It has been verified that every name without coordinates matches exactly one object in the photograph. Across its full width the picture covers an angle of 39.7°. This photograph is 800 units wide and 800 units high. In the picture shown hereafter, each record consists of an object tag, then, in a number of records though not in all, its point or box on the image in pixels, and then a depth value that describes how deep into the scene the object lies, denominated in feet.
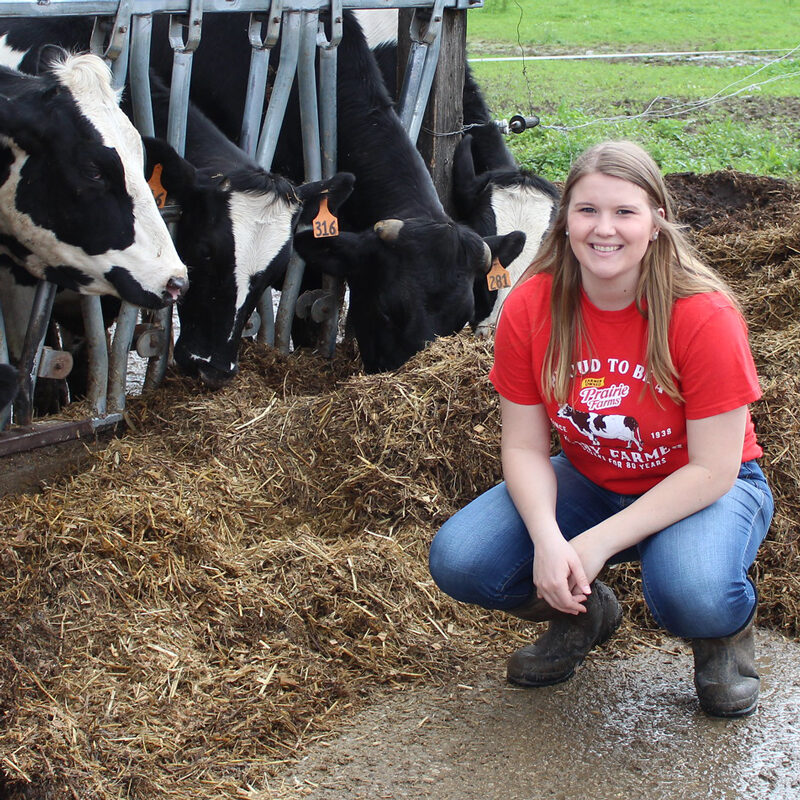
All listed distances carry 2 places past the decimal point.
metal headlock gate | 13.84
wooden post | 18.21
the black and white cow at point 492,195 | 17.99
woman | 8.55
